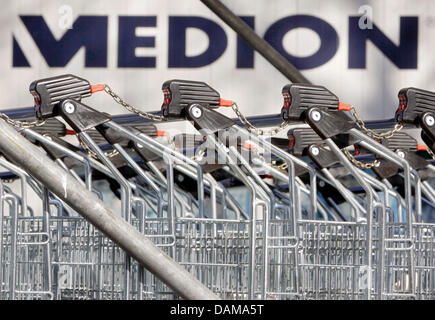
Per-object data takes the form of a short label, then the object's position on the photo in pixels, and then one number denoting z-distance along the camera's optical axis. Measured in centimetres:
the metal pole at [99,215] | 824
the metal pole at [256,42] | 1892
